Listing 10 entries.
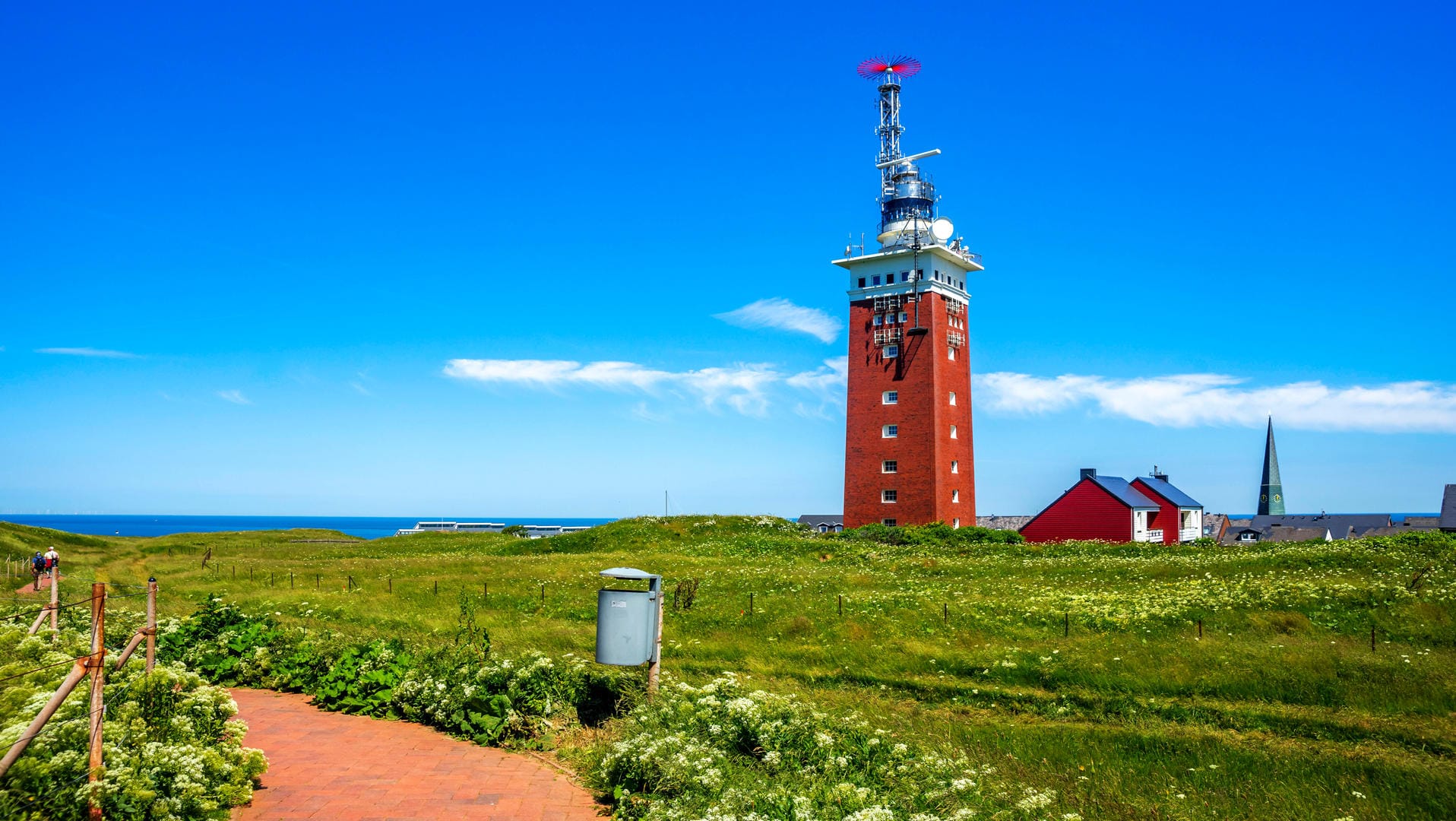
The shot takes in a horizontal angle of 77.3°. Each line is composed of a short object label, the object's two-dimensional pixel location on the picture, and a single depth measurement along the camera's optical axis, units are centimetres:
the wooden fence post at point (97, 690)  811
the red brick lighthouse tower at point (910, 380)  5556
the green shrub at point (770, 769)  881
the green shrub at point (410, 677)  1316
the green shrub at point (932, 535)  4944
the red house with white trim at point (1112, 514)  6019
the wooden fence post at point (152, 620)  1118
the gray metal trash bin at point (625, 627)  1329
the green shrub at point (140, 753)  805
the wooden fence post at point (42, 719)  677
